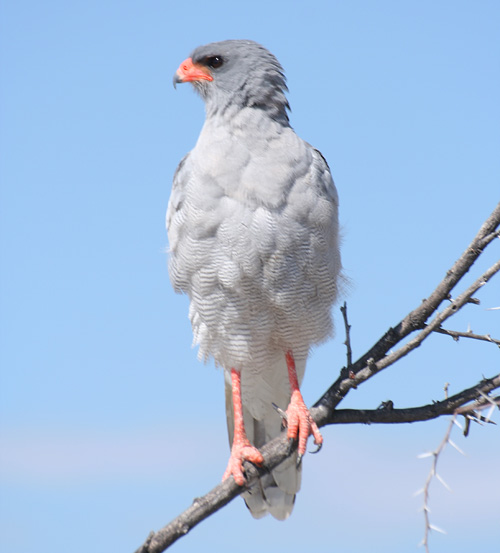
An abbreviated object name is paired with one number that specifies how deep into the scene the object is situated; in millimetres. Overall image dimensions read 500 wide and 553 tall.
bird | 9281
